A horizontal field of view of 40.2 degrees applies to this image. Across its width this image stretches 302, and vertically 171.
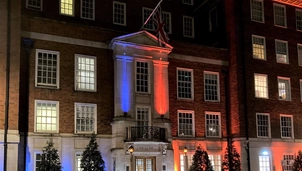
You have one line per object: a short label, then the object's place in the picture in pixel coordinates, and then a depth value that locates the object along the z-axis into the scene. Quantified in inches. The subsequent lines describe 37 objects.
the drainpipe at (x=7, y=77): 841.5
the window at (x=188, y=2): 1397.1
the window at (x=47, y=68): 957.8
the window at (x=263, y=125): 1192.4
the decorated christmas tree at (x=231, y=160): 1114.1
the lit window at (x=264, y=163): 1172.6
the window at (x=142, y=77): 1063.0
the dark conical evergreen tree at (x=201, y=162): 1047.0
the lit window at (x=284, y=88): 1262.8
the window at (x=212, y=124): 1165.3
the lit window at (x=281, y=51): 1284.4
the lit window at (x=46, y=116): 938.1
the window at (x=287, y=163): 1203.2
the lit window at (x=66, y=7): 1166.3
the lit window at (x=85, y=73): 1003.3
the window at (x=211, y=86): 1186.0
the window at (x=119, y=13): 1230.3
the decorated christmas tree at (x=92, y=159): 910.4
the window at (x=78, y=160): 959.0
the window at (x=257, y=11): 1264.8
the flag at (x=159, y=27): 1037.2
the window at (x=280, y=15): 1311.5
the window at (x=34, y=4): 1138.3
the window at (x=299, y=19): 1353.5
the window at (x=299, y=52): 1327.3
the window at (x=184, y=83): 1142.3
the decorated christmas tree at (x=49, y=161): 861.8
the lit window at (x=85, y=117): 983.0
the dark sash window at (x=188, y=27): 1376.7
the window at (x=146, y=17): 1273.4
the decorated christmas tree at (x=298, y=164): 1164.5
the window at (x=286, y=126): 1235.7
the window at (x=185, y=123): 1123.9
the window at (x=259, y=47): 1242.0
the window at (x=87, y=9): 1182.3
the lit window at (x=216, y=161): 1147.3
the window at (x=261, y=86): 1216.2
